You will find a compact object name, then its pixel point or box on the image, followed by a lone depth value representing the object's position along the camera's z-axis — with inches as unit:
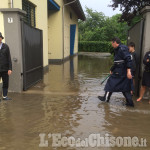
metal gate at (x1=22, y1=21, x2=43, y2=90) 235.6
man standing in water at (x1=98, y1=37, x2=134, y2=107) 178.2
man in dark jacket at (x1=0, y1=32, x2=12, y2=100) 192.1
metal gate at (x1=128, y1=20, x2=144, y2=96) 212.2
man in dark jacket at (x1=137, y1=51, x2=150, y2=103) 188.5
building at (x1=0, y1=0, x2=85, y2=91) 217.7
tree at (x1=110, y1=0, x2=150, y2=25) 545.0
